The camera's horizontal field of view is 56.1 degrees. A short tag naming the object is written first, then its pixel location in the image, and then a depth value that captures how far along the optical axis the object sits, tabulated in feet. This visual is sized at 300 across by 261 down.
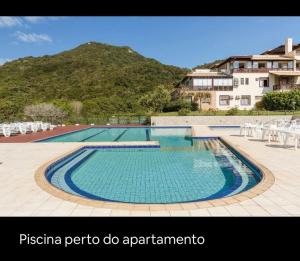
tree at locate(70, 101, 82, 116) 109.50
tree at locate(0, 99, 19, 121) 93.81
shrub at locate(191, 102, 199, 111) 112.43
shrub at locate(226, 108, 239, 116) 97.62
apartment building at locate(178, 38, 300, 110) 116.98
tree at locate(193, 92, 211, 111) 115.61
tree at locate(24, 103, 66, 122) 88.89
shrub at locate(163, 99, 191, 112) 108.17
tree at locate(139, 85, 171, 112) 113.29
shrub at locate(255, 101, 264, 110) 116.16
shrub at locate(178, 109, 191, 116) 97.71
